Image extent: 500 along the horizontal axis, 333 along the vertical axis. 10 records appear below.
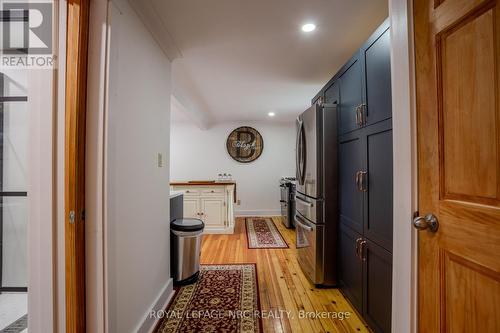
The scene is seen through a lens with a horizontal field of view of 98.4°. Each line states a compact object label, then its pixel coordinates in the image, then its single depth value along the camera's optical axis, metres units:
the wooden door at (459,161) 0.64
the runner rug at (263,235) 3.32
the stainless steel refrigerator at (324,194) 2.04
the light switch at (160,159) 1.78
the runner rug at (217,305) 1.59
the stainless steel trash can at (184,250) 2.13
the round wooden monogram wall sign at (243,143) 5.43
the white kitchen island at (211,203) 3.77
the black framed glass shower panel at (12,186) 1.19
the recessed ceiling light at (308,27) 1.69
